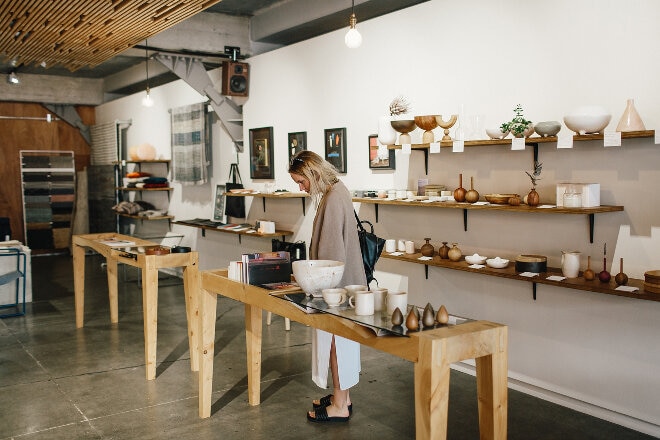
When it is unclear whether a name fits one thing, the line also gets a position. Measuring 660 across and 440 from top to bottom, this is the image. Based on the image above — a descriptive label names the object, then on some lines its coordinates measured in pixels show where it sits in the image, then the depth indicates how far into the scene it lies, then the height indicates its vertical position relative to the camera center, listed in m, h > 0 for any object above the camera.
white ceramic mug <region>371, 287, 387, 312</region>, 3.17 -0.58
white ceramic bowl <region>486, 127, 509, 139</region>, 4.69 +0.31
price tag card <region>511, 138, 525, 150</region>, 4.47 +0.22
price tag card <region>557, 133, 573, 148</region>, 4.20 +0.22
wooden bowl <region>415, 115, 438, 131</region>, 5.30 +0.45
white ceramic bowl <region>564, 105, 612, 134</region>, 4.13 +0.36
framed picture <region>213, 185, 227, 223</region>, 8.89 -0.35
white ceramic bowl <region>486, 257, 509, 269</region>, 4.79 -0.62
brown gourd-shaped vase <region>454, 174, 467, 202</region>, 5.09 -0.13
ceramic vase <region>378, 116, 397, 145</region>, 5.61 +0.40
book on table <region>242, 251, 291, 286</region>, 3.97 -0.54
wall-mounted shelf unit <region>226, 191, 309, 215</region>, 7.19 -0.18
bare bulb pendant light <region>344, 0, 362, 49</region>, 4.95 +1.06
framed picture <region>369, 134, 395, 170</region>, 6.00 +0.20
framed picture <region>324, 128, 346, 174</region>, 6.62 +0.32
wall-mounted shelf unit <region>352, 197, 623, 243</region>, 4.14 -0.22
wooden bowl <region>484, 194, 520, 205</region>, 4.74 -0.15
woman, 3.98 -0.38
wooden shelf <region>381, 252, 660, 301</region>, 3.87 -0.68
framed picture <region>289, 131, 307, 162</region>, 7.29 +0.42
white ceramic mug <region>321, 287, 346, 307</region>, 3.26 -0.58
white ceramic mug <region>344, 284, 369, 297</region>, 3.40 -0.57
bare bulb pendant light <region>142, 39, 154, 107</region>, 7.79 +1.61
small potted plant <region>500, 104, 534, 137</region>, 4.57 +0.35
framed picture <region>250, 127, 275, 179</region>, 7.96 +0.32
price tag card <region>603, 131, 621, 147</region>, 3.97 +0.22
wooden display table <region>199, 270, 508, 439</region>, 2.66 -0.75
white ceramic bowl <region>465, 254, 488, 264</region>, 5.05 -0.63
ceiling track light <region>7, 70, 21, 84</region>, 9.25 +1.46
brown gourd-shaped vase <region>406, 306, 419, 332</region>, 2.81 -0.62
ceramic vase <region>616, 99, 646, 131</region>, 3.97 +0.33
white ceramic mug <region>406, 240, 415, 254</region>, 5.67 -0.59
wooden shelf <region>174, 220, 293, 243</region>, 7.56 -0.62
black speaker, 8.04 +1.25
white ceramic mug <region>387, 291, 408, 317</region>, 3.04 -0.57
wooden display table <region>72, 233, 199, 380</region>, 5.18 -0.86
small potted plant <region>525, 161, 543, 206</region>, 4.54 -0.05
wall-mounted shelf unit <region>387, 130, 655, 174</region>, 3.94 +0.25
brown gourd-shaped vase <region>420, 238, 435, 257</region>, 5.49 -0.60
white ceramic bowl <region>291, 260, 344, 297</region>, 3.45 -0.51
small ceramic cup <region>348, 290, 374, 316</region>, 3.08 -0.58
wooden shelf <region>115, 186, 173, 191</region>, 10.48 -0.13
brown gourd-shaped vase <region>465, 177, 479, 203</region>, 5.00 -0.14
